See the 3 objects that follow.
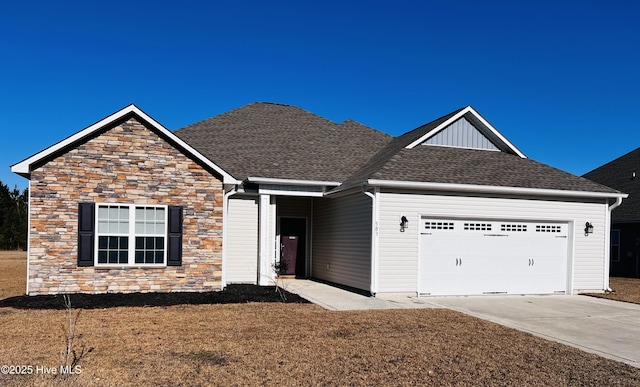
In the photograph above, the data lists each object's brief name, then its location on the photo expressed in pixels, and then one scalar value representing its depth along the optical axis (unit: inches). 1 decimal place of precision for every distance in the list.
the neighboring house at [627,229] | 911.0
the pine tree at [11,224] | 1831.9
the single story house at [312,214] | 510.0
